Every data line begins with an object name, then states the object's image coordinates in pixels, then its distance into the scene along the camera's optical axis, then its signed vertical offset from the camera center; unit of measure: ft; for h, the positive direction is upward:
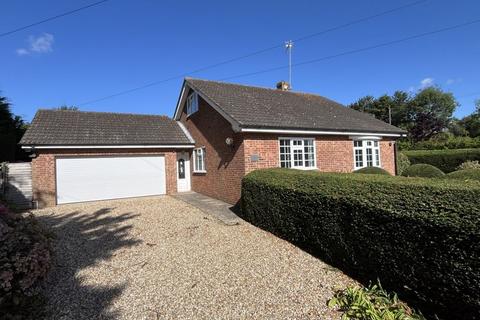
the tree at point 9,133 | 54.19 +8.30
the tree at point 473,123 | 161.38 +19.93
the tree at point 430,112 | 165.58 +27.46
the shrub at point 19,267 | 11.19 -4.15
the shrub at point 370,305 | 11.84 -6.60
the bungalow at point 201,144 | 35.37 +2.90
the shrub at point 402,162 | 55.92 -0.91
